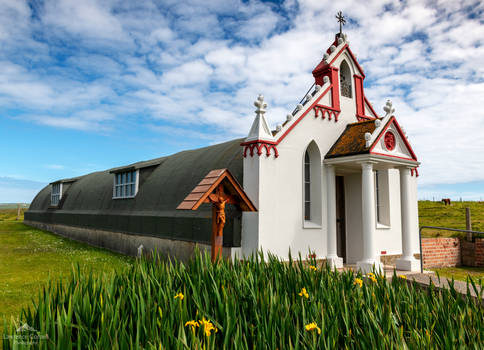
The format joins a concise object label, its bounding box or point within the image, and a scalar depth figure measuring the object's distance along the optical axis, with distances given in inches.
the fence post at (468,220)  705.6
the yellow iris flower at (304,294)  180.7
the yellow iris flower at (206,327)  143.0
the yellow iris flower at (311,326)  139.4
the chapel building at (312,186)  435.2
